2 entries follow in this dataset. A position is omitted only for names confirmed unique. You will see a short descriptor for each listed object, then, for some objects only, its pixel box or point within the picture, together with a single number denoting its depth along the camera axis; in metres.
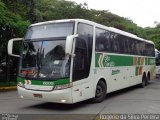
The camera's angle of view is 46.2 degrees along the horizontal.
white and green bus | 6.20
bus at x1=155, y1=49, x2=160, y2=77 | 17.35
